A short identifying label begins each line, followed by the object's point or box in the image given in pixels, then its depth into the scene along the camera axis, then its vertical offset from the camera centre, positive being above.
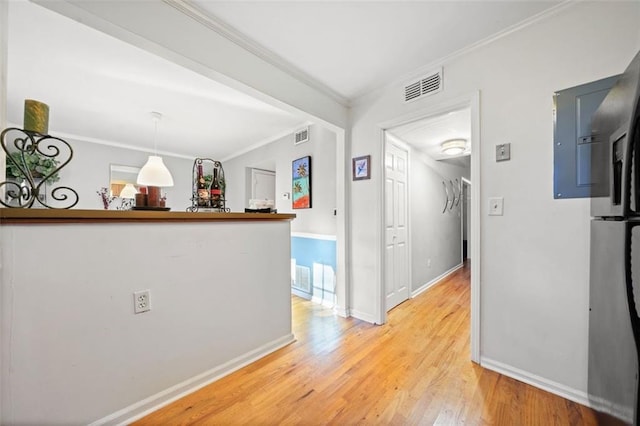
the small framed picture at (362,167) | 2.47 +0.49
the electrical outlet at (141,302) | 1.30 -0.48
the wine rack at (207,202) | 1.88 +0.09
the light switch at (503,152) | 1.63 +0.42
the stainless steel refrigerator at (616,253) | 0.79 -0.15
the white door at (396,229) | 2.78 -0.18
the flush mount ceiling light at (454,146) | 3.16 +0.90
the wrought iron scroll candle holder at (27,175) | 1.03 +0.18
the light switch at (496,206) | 1.66 +0.05
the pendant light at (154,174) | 2.48 +0.41
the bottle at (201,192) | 1.87 +0.17
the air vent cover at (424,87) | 1.97 +1.08
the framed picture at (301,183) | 3.26 +0.43
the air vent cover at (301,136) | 3.29 +1.08
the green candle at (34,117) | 1.14 +0.46
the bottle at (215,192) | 1.94 +0.18
